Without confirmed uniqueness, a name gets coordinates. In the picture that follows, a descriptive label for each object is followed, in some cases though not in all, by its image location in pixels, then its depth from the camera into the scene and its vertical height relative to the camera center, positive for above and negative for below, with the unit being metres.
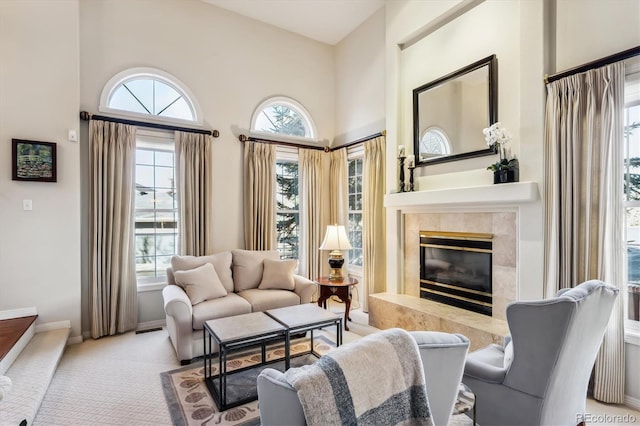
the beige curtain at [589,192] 2.34 +0.14
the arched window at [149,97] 3.83 +1.43
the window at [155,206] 4.02 +0.08
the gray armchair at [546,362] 1.56 -0.76
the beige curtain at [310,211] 5.07 +0.02
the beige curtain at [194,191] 4.08 +0.27
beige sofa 3.04 -0.86
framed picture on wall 3.14 +0.51
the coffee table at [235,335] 2.37 -0.93
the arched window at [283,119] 4.85 +1.44
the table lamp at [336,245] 4.07 -0.41
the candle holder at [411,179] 3.88 +0.39
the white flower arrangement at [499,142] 2.92 +0.63
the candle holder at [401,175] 3.96 +0.44
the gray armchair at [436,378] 1.12 -0.62
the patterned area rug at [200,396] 2.20 -1.38
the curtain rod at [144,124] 3.56 +1.06
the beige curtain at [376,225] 4.36 -0.18
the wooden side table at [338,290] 3.92 -0.94
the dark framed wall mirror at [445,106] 3.13 +1.17
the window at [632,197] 2.40 +0.10
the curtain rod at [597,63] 2.26 +1.09
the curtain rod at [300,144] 4.45 +1.03
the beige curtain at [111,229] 3.57 -0.18
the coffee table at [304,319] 2.69 -0.93
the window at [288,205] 5.04 +0.11
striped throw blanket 0.99 -0.55
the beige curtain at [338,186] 5.03 +0.40
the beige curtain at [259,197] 4.54 +0.22
